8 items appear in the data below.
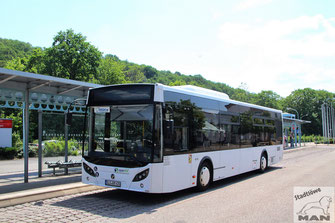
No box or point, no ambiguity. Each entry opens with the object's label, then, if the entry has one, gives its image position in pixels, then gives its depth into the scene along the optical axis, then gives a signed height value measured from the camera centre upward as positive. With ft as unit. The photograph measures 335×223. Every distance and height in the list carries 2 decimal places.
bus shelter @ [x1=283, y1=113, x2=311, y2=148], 111.48 +0.72
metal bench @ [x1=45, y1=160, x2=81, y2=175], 38.27 -4.54
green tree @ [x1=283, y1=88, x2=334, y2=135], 308.81 +22.80
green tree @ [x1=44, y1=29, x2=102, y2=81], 141.69 +33.56
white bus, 24.47 -0.97
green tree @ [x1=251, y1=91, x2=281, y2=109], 326.65 +30.04
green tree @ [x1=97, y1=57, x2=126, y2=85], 173.99 +30.92
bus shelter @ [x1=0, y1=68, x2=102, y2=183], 31.46 +4.68
